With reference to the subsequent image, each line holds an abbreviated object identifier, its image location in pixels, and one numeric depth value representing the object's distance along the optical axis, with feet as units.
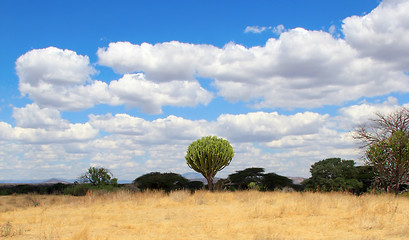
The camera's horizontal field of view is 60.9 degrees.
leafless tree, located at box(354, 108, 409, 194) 74.02
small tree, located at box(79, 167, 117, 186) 109.60
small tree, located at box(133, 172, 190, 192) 118.93
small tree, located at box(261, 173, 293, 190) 127.13
